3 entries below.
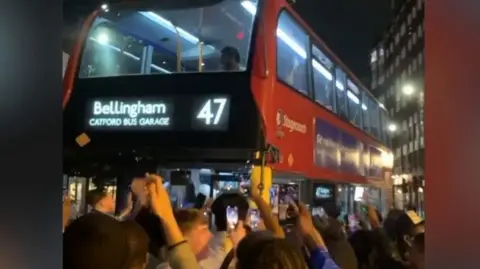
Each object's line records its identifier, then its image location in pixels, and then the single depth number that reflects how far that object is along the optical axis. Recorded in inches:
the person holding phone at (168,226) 77.5
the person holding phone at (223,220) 104.0
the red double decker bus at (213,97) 152.0
